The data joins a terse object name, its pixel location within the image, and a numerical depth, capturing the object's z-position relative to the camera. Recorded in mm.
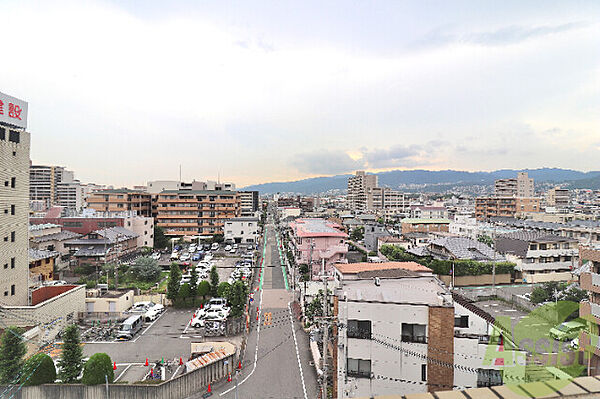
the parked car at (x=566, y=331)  16938
